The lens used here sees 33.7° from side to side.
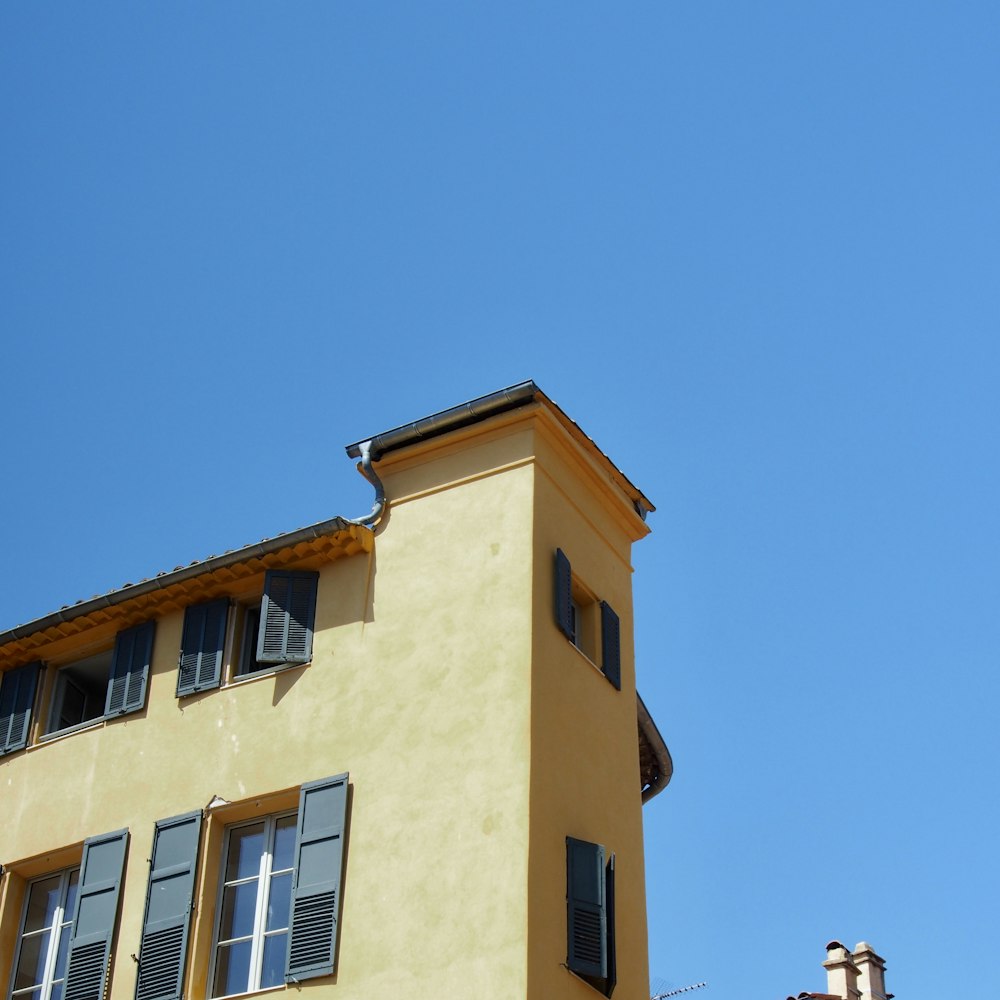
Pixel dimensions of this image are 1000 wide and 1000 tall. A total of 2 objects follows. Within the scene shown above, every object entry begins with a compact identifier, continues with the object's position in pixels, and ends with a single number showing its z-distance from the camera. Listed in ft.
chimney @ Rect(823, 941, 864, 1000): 76.38
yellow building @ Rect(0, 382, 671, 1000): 45.27
